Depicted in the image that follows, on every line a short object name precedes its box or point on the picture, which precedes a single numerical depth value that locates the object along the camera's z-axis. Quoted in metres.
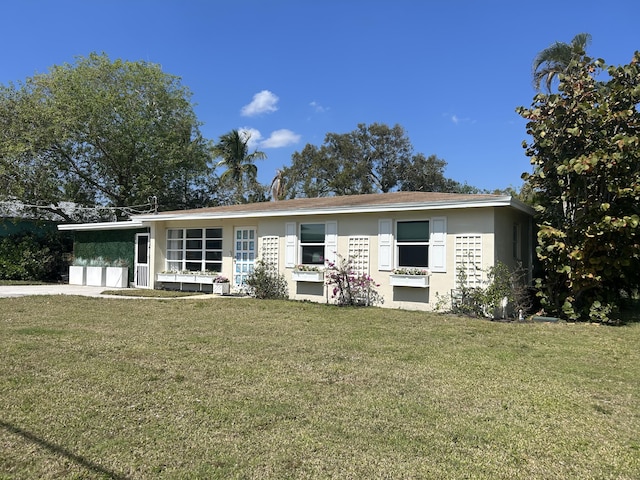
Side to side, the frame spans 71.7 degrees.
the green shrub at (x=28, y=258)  18.84
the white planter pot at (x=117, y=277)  16.38
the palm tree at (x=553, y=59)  20.48
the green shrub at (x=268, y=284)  12.77
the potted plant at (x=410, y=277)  10.55
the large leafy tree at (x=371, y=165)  33.09
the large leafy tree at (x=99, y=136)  23.45
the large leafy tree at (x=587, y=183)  8.86
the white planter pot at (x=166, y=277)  15.10
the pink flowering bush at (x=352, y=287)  11.48
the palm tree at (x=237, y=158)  33.84
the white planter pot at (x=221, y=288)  14.05
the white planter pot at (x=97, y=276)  16.91
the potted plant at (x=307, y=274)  12.05
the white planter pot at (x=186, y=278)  14.68
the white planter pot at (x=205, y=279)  14.37
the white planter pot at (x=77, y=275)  17.50
